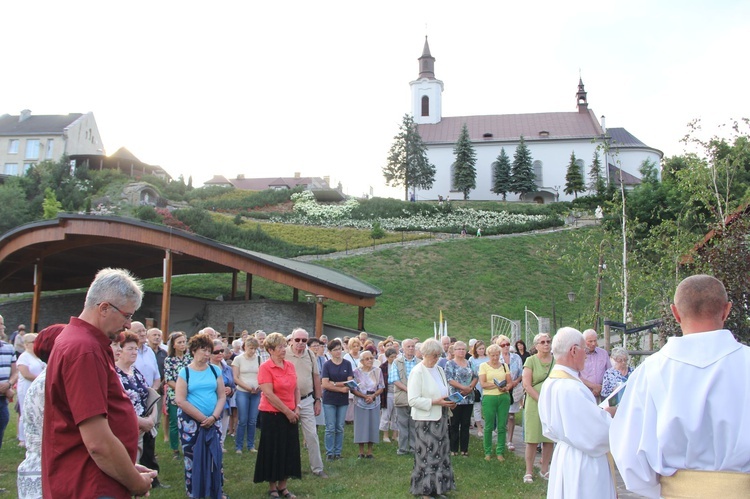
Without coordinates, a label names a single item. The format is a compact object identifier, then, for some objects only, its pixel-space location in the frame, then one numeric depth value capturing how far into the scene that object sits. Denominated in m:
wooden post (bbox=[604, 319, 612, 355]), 10.89
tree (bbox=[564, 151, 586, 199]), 63.78
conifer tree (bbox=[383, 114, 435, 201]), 64.25
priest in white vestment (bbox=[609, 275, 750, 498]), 3.02
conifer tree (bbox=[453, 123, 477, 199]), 64.00
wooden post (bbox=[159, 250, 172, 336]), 19.55
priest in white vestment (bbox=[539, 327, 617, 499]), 4.42
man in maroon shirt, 2.98
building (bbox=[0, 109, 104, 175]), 64.06
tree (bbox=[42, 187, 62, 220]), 42.78
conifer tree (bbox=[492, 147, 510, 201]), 64.75
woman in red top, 7.38
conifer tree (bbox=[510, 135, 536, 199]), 64.38
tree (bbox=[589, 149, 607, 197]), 56.76
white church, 69.62
